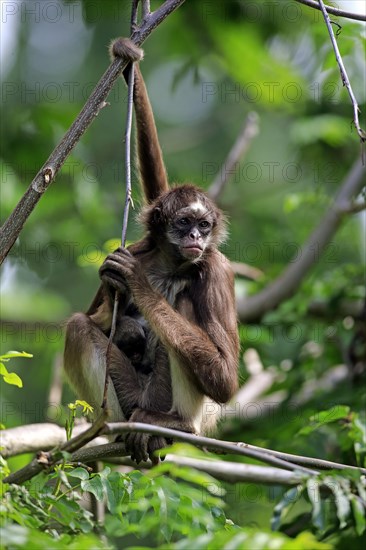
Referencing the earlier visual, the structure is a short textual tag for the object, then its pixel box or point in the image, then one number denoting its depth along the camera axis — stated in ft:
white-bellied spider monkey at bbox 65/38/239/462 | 56.75
